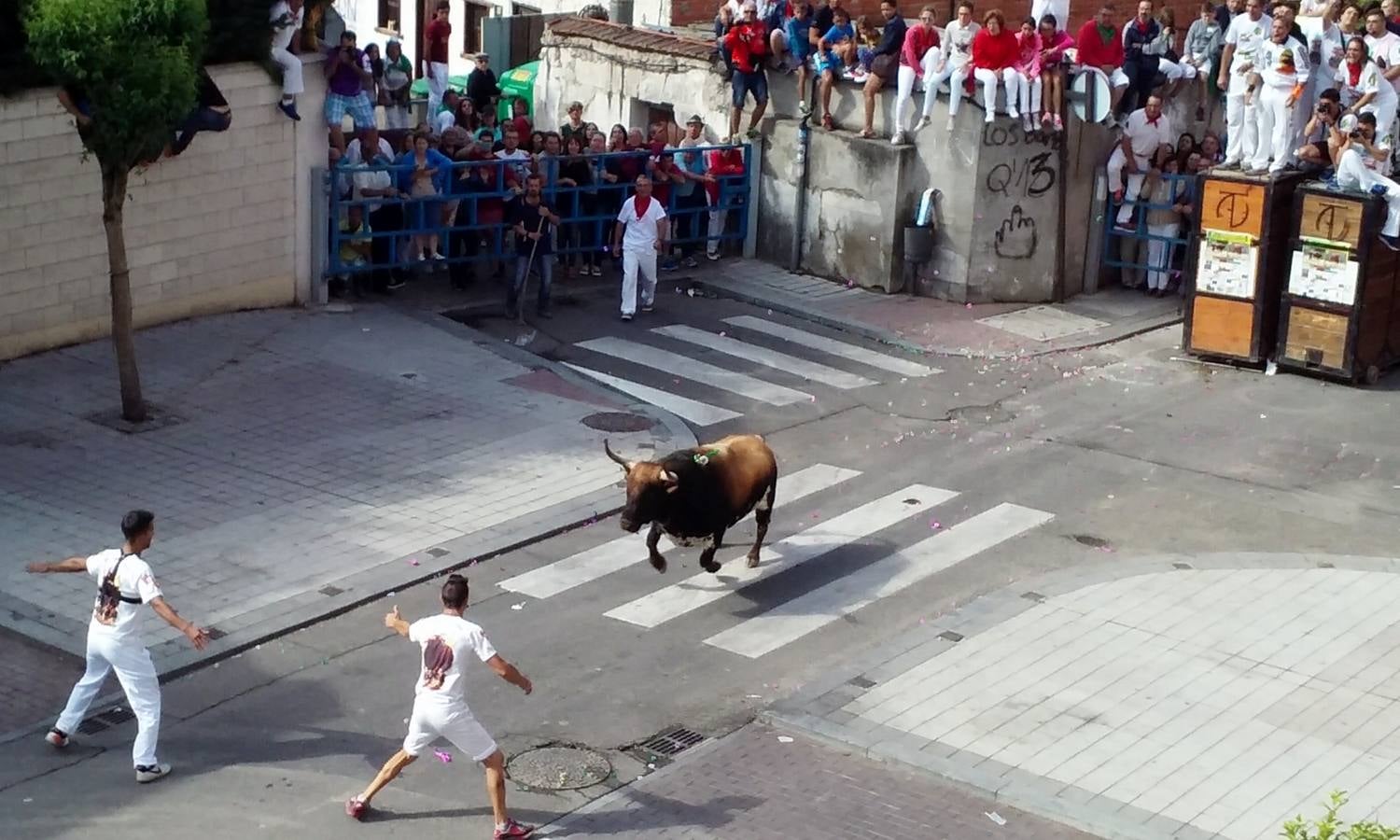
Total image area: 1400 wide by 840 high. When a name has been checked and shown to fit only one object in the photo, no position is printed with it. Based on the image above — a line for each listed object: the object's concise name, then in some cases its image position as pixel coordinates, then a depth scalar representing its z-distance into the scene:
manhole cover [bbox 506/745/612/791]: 10.52
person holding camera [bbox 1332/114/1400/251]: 18.98
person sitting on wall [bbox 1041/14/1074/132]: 21.73
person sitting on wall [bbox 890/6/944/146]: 21.84
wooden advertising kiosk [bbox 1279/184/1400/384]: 19.09
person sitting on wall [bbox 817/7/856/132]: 22.72
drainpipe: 23.11
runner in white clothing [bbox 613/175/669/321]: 20.69
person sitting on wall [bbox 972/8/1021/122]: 21.41
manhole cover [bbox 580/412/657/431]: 17.19
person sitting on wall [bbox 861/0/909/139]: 22.30
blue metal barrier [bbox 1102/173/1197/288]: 22.62
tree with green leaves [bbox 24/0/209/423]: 14.59
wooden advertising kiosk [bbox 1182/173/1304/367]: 19.75
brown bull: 12.56
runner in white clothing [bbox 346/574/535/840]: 9.52
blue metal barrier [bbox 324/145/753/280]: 20.39
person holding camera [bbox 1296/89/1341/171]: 19.73
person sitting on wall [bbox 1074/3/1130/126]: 22.47
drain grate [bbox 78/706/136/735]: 10.95
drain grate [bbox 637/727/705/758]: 11.01
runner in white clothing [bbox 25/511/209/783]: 10.06
